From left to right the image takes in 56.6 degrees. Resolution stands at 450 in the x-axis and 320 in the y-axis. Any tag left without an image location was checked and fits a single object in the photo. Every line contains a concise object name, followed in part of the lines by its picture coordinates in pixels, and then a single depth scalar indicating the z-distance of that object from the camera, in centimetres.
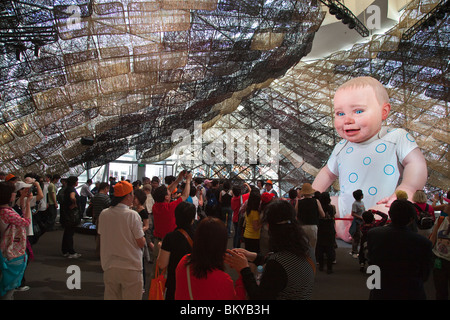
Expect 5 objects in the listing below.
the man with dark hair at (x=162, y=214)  499
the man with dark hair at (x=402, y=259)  301
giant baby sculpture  819
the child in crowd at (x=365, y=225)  676
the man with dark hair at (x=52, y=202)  972
